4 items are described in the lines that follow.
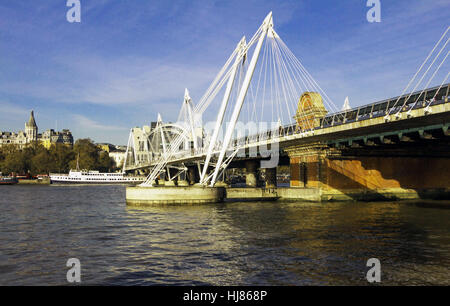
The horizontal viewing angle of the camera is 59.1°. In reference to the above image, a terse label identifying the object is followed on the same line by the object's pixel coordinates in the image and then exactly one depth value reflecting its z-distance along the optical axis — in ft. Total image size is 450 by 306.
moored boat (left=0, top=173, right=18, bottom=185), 478.59
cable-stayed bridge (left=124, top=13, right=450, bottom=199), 143.84
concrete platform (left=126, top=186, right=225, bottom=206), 169.89
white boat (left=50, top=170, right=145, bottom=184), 507.30
